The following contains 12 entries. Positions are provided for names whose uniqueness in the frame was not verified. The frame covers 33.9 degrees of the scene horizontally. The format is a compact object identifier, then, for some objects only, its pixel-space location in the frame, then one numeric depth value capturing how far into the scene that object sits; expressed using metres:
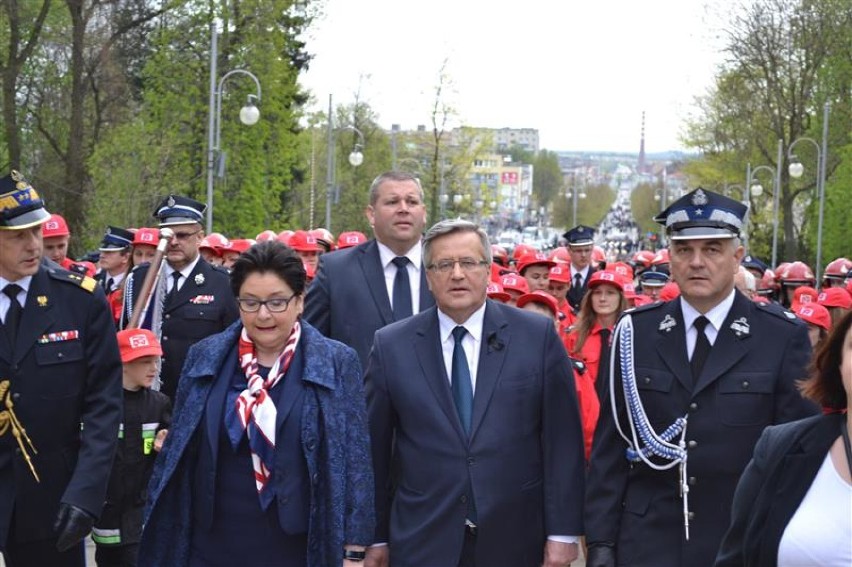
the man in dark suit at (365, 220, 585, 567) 5.60
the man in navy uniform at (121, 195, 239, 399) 10.53
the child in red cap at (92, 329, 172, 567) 7.80
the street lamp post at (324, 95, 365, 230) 42.50
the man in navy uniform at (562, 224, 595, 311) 18.69
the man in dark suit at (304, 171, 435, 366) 7.62
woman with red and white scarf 5.16
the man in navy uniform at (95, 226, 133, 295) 14.70
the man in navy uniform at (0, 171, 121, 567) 6.23
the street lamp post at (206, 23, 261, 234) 29.20
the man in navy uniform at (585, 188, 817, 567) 5.46
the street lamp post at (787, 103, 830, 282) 41.91
